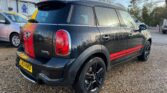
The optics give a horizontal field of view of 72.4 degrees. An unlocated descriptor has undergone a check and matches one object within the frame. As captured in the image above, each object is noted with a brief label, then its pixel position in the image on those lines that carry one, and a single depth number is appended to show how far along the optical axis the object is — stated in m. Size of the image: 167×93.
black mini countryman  1.73
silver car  4.65
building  9.75
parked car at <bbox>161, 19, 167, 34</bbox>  13.57
